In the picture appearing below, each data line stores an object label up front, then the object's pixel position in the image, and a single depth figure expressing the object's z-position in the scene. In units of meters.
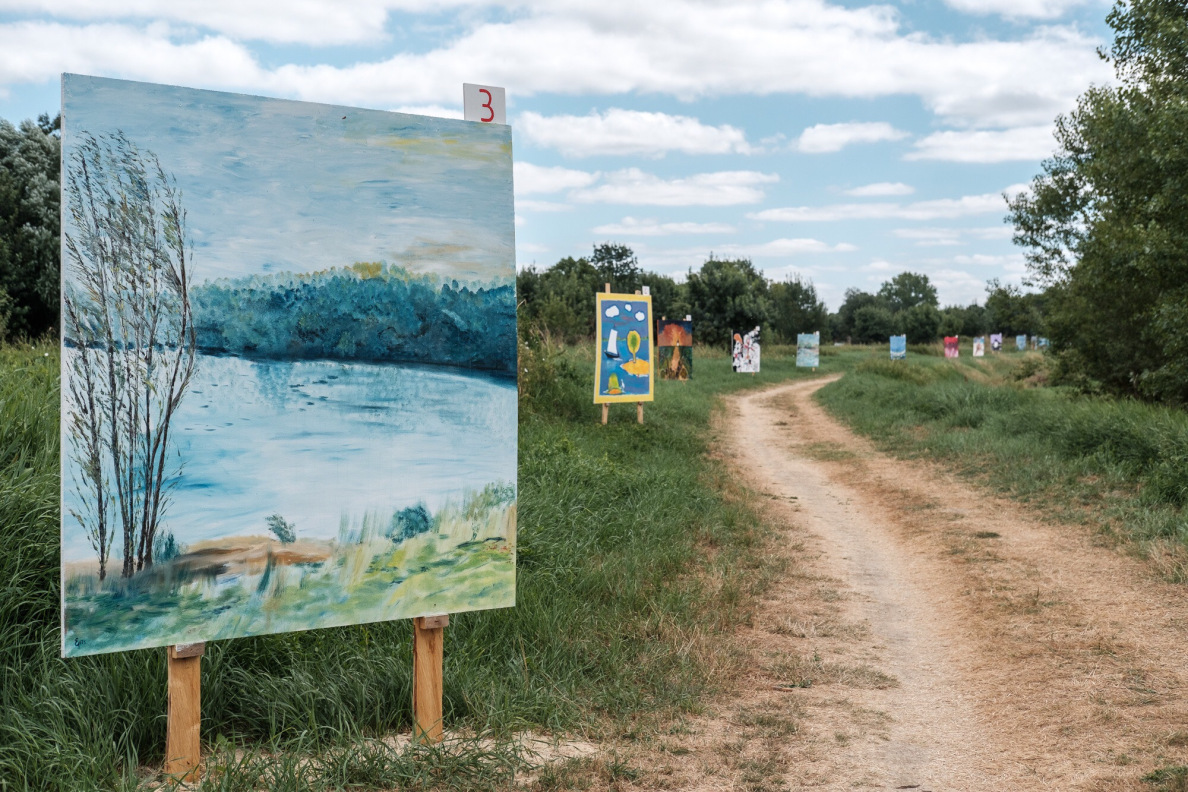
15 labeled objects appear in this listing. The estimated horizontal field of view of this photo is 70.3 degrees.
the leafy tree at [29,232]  14.54
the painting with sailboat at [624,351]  12.45
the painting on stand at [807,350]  31.62
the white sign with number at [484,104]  3.75
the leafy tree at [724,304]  38.03
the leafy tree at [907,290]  99.75
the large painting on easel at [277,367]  2.98
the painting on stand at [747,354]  27.44
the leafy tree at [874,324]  66.69
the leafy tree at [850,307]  76.46
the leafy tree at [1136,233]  9.80
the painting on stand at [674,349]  21.01
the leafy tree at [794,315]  53.38
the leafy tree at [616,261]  57.28
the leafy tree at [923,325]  62.56
